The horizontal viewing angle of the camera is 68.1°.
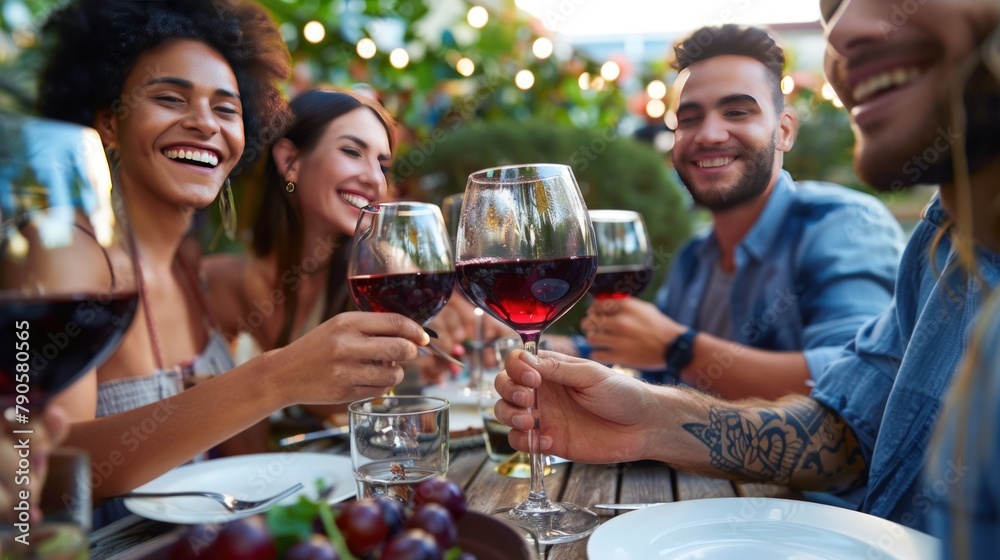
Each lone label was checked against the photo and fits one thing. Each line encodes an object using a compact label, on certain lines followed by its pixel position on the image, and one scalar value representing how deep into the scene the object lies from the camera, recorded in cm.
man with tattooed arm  64
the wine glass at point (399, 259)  113
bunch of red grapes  48
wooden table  108
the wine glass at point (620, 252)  177
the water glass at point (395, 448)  94
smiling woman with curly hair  105
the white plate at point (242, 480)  101
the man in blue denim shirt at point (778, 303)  188
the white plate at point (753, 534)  73
